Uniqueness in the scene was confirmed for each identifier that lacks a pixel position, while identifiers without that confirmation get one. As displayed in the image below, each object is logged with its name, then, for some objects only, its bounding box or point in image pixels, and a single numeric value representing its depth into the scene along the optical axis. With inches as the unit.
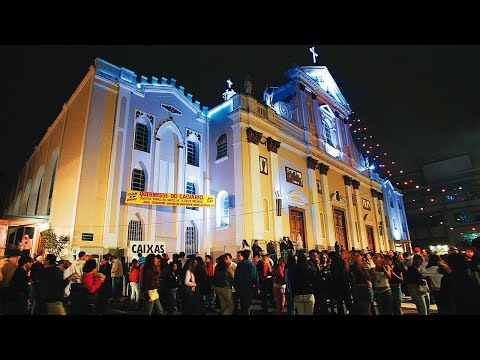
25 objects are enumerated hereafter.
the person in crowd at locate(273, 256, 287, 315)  322.0
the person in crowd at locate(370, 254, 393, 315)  267.3
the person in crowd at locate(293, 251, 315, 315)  247.1
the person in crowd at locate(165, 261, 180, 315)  281.9
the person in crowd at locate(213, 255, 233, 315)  279.0
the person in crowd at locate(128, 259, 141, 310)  355.6
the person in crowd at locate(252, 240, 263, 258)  537.6
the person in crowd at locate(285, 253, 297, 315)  255.3
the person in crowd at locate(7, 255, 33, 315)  243.0
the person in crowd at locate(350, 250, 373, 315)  243.3
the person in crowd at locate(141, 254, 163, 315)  259.4
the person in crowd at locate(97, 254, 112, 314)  285.3
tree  503.5
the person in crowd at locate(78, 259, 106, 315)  250.5
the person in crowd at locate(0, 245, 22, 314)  253.0
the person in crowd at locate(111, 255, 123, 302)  401.1
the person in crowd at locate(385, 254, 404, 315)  288.7
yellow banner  577.0
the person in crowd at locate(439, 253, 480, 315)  195.2
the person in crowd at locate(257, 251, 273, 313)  359.3
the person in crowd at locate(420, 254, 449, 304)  277.9
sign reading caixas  487.1
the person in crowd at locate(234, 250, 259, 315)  275.0
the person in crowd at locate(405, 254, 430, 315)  274.7
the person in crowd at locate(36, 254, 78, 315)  209.8
